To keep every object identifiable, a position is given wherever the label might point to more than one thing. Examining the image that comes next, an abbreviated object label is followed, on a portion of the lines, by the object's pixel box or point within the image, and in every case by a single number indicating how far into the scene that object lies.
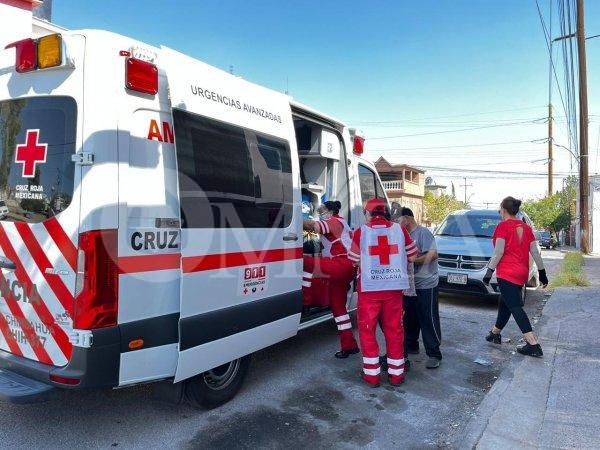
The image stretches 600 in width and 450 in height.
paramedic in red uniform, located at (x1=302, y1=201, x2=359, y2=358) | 4.91
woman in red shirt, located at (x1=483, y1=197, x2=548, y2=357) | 5.23
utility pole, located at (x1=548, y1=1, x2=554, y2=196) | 35.27
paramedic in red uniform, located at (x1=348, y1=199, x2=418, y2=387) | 4.32
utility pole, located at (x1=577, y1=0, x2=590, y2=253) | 19.22
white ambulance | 2.79
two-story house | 46.81
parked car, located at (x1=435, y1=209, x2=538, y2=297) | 7.84
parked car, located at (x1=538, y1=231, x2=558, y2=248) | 33.97
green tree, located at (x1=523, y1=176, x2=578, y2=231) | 40.41
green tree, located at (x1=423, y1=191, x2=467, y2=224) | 53.66
